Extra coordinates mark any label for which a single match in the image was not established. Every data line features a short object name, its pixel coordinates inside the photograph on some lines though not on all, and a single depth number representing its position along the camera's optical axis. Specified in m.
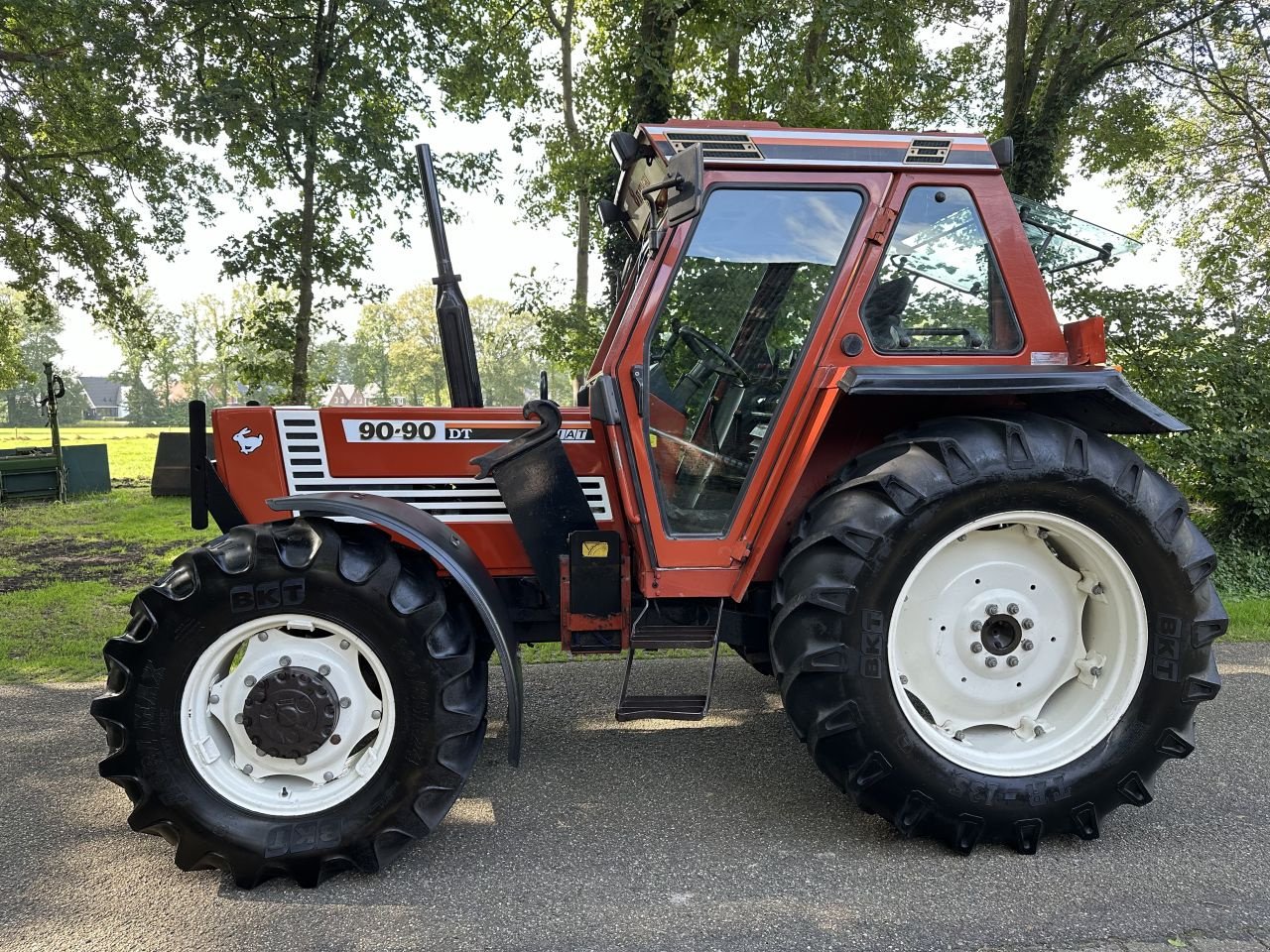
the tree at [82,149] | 6.48
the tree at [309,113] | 6.36
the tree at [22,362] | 14.26
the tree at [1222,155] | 8.79
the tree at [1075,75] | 7.92
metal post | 12.16
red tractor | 2.50
